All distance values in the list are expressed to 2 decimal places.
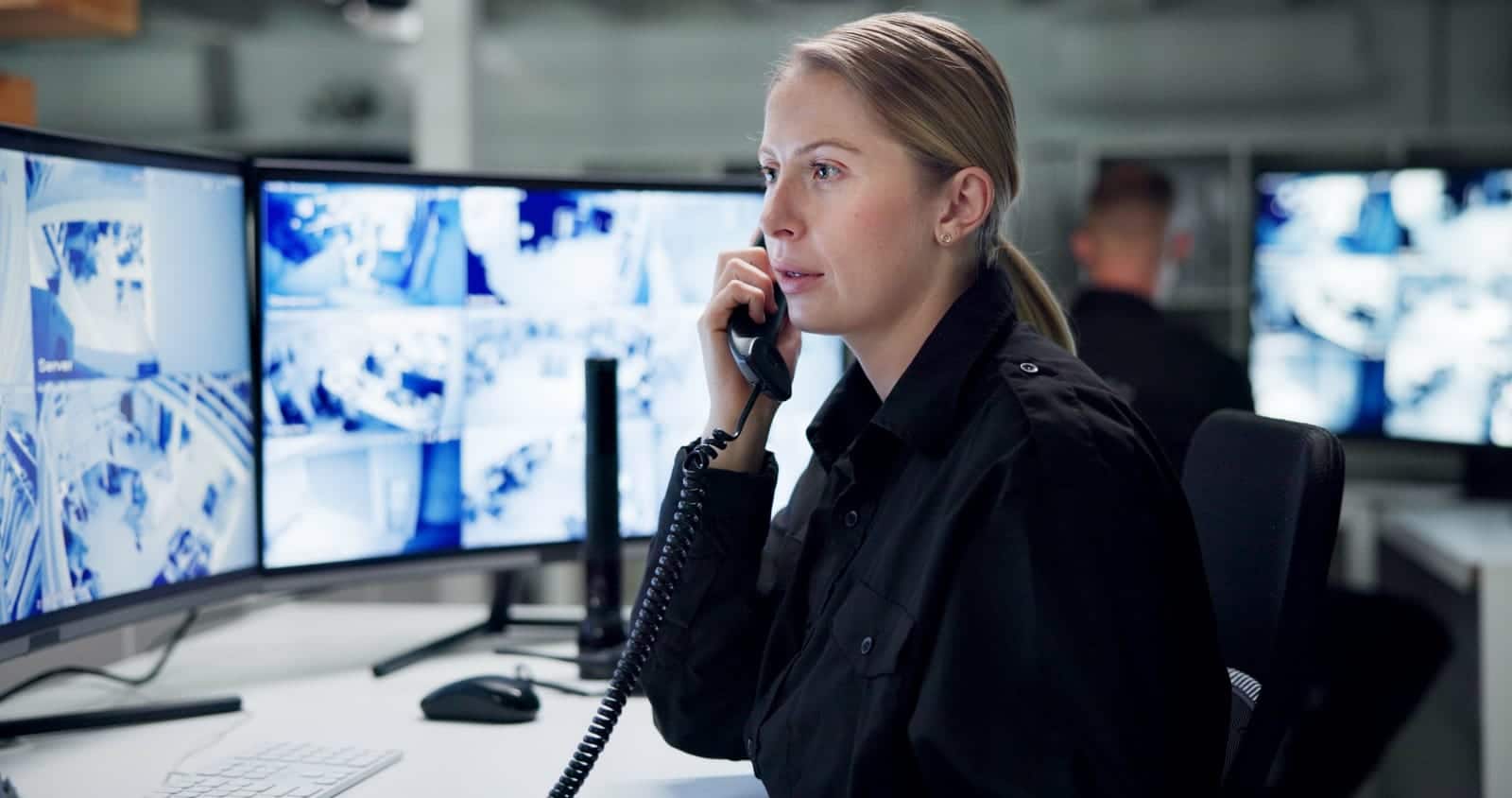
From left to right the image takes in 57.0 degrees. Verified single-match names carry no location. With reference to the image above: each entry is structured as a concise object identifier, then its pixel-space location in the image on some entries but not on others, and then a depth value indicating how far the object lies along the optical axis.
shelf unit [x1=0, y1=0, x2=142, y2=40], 1.95
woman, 0.99
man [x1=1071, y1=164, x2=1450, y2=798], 2.89
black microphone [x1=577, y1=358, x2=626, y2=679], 1.71
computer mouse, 1.48
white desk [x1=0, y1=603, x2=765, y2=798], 1.30
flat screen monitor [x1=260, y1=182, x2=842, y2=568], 1.65
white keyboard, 1.24
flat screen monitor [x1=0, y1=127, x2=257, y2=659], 1.34
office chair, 1.17
